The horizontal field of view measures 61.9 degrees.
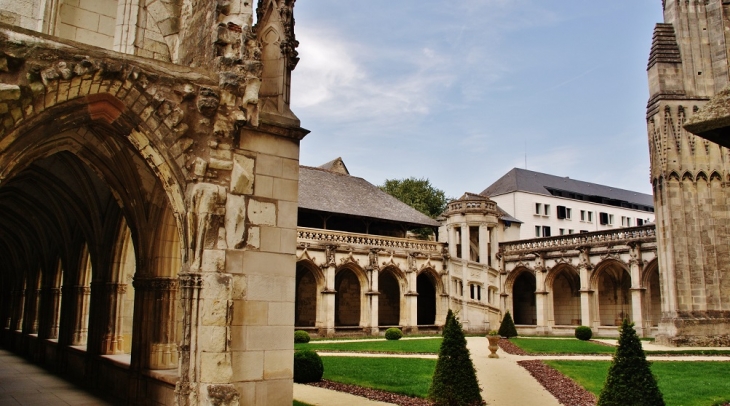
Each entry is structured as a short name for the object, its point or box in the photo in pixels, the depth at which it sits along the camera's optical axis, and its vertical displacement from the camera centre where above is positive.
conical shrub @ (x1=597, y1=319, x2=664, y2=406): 7.21 -0.91
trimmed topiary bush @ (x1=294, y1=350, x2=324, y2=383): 12.11 -1.35
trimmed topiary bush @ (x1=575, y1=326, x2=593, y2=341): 26.50 -1.31
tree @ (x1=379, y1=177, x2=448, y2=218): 54.06 +9.54
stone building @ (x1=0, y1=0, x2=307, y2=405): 6.86 +1.84
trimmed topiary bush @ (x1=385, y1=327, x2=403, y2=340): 26.72 -1.46
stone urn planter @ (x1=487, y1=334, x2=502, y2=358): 17.61 -1.22
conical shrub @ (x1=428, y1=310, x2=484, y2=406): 9.24 -1.16
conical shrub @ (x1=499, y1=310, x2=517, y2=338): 27.27 -1.16
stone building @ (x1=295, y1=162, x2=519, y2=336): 30.12 +2.01
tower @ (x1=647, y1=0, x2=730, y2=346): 22.00 +4.56
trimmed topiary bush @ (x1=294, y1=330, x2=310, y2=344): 24.25 -1.52
